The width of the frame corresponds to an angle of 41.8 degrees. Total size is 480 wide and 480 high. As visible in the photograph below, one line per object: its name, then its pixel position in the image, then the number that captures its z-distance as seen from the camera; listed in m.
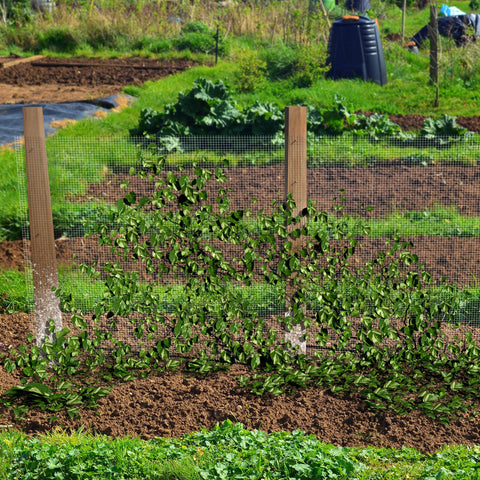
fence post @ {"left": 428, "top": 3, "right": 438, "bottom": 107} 11.04
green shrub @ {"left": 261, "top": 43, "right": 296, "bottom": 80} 12.97
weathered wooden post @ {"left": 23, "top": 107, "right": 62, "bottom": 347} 3.68
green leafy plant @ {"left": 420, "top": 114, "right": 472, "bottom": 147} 8.29
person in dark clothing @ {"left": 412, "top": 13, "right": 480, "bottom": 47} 17.98
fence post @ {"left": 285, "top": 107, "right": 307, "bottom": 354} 3.71
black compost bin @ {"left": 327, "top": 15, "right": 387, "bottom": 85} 12.04
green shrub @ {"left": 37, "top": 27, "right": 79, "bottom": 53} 17.41
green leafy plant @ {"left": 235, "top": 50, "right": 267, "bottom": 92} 11.62
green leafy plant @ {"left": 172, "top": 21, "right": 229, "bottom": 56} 16.02
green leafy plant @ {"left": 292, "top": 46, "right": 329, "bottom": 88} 11.95
